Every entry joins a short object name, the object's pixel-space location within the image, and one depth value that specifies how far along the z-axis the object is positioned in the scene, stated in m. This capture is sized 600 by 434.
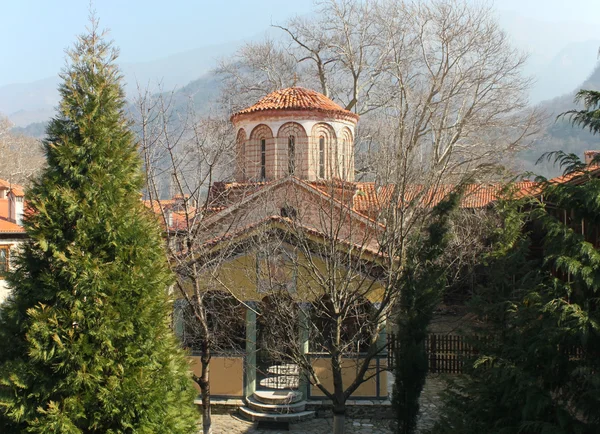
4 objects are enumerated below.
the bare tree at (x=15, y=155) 48.94
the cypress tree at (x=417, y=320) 10.28
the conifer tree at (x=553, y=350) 6.30
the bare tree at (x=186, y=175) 9.39
